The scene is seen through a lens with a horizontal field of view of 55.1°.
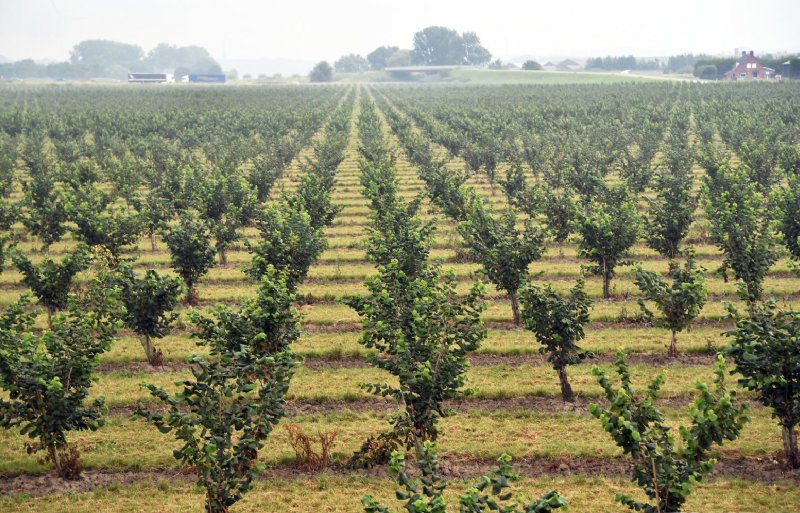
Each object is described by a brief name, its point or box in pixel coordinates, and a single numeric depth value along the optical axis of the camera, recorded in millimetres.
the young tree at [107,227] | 34312
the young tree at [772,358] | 17062
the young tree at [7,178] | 38250
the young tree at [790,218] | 31516
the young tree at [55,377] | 17531
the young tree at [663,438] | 13211
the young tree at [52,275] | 26312
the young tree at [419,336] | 17969
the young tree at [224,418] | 14922
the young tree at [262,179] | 47844
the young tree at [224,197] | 40219
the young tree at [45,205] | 37188
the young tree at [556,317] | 21969
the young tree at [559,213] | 35469
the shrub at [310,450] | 19844
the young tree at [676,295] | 24609
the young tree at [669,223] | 32656
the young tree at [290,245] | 28188
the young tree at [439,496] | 11016
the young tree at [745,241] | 26812
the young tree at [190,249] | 30250
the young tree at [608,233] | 30531
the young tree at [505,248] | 28156
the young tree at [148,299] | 24609
